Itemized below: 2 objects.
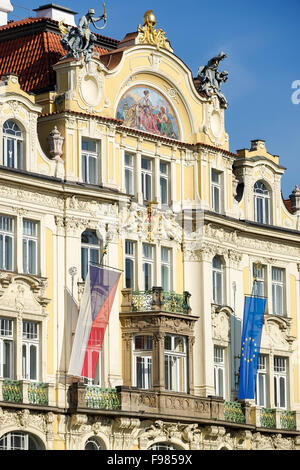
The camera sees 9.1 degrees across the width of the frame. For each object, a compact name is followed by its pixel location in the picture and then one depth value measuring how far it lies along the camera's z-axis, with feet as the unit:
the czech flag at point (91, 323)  208.54
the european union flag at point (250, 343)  229.25
